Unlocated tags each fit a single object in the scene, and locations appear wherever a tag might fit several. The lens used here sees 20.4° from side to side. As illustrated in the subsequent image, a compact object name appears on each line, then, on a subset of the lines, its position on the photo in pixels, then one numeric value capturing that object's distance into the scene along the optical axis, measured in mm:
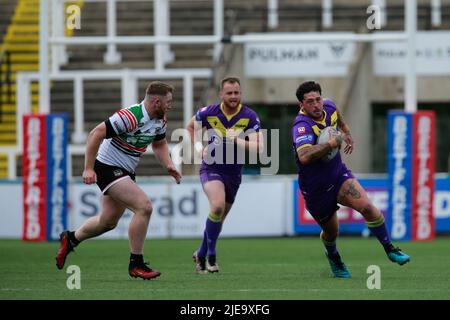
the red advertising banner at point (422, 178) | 20656
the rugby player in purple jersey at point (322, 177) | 12172
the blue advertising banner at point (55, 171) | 21141
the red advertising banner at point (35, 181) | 21078
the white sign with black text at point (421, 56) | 26078
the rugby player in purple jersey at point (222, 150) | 13445
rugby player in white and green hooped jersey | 12141
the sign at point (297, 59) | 26109
